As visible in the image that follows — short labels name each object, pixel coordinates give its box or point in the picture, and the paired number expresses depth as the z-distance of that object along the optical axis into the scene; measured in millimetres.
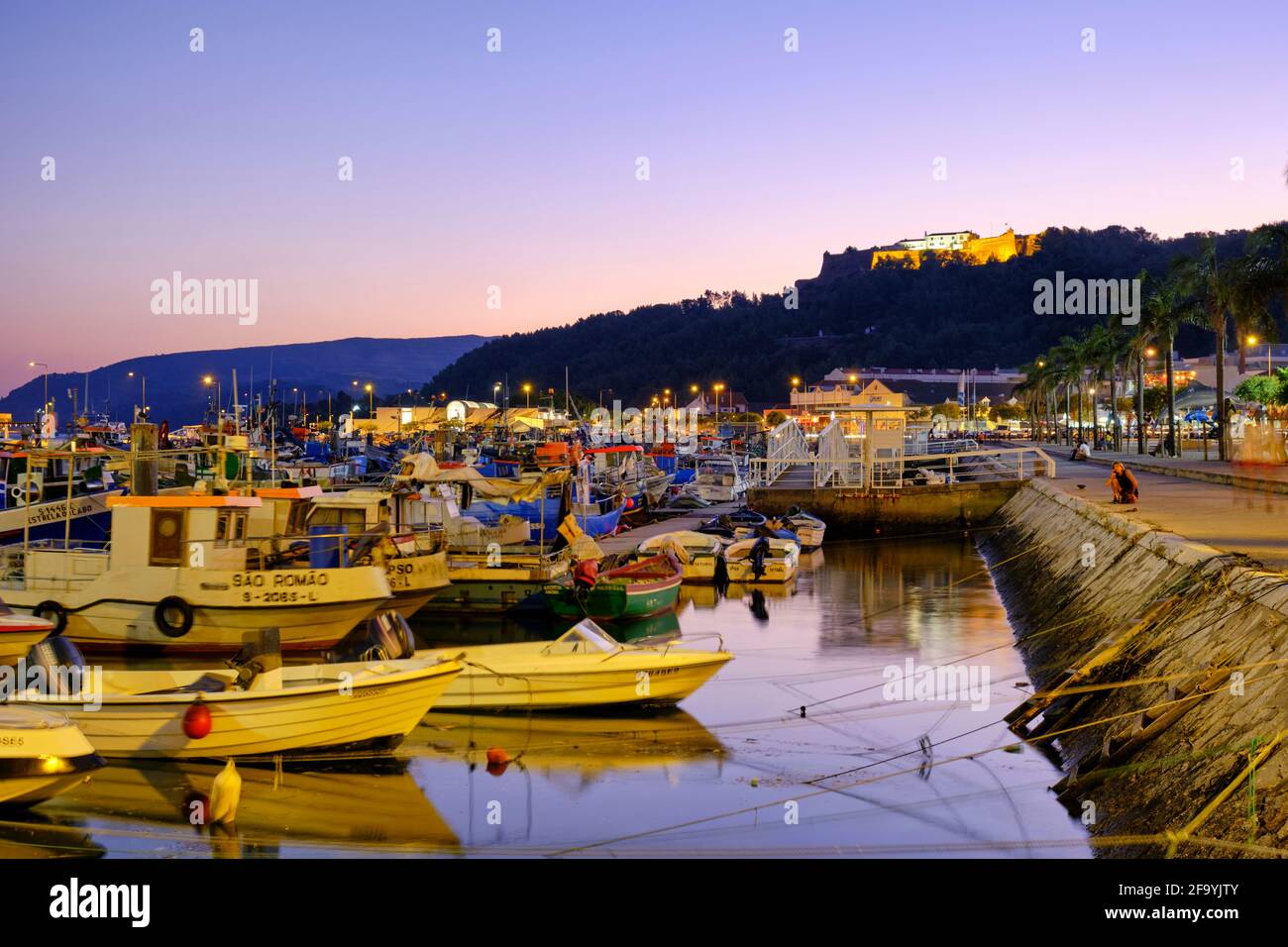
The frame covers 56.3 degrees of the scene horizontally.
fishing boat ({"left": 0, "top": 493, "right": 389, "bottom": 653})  23219
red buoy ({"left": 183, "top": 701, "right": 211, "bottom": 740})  15062
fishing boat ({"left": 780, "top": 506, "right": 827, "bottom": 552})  42594
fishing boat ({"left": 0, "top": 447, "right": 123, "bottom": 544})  28984
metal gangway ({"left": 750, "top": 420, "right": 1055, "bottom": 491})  49969
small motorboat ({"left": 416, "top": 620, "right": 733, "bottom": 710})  18375
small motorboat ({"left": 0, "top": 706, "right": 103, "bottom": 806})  12516
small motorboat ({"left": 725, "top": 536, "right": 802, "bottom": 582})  35031
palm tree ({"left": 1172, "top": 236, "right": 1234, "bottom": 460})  52500
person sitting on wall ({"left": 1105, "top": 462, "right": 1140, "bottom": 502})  31406
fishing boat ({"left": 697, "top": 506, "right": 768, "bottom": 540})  39781
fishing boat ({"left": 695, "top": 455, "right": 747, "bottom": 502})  63094
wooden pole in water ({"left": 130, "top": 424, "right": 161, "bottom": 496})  24062
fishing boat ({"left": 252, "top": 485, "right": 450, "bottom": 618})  26484
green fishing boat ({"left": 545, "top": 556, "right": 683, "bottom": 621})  27109
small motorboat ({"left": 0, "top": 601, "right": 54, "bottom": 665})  19922
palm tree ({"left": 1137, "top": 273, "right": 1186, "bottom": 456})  65875
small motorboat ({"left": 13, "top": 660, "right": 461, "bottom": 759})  15156
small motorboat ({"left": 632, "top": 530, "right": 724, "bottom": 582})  34219
